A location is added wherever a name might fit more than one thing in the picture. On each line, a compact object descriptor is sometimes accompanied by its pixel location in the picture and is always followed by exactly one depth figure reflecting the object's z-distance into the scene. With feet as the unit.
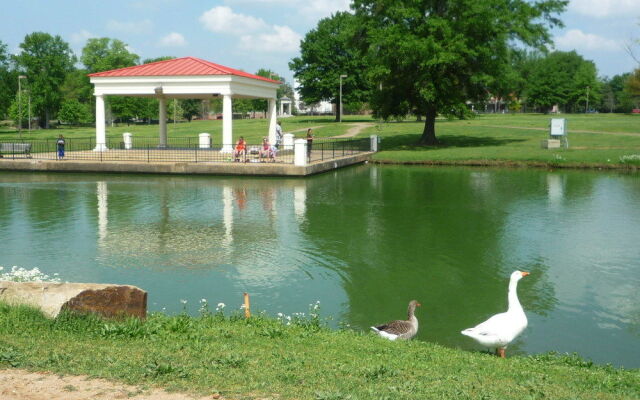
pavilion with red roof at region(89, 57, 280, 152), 117.39
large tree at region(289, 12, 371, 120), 258.98
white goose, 26.30
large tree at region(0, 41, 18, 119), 275.41
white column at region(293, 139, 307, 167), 99.25
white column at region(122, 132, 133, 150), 135.54
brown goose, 27.50
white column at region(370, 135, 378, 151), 137.57
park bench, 119.75
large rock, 24.43
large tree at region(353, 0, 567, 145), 126.00
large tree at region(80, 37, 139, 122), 322.34
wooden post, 28.68
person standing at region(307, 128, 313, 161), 106.93
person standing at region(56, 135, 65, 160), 112.88
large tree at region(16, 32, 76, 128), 315.99
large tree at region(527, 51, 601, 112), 365.40
